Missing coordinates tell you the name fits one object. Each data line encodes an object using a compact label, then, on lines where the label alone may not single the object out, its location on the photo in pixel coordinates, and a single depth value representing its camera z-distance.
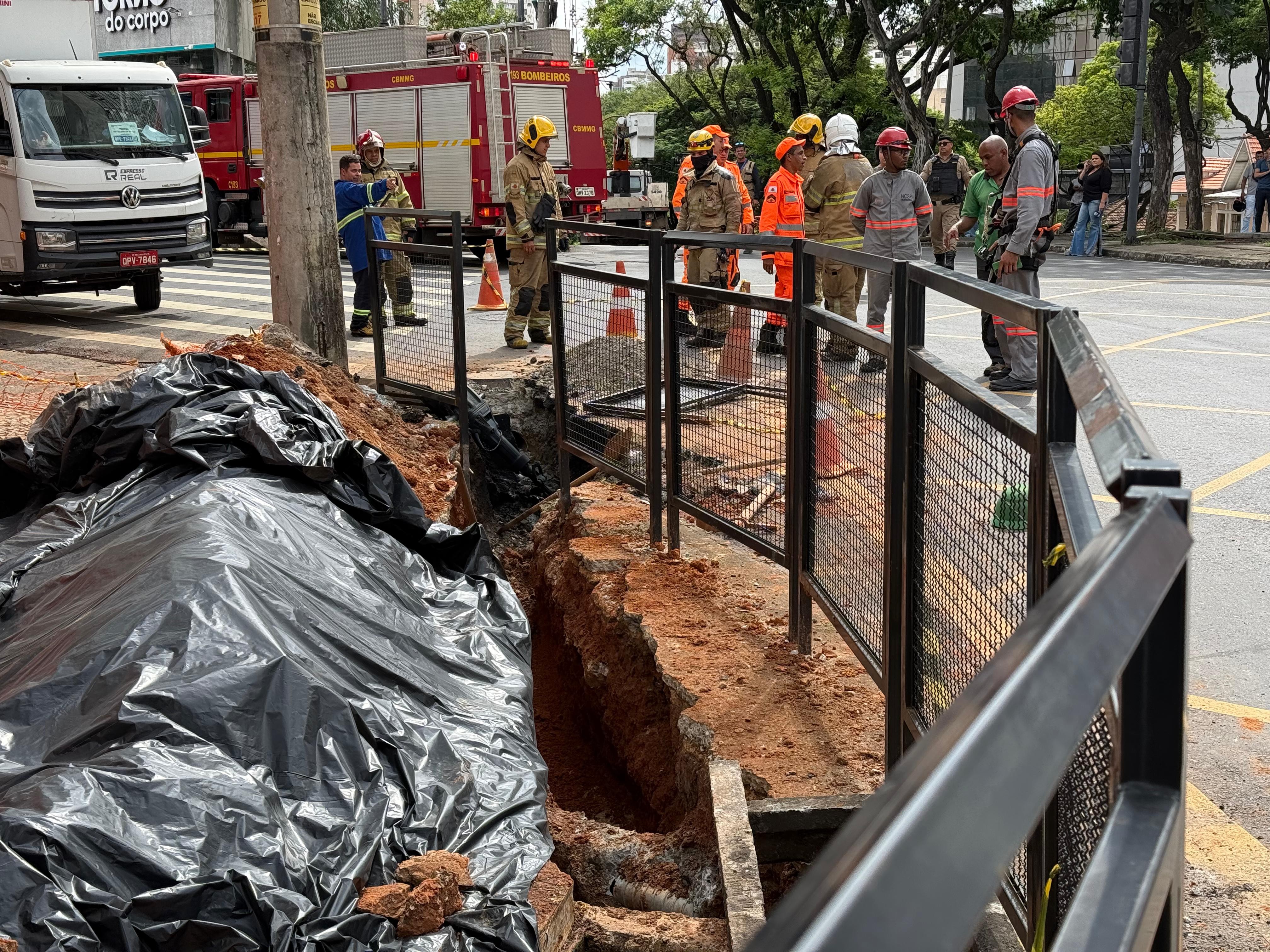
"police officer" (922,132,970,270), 14.41
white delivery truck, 12.76
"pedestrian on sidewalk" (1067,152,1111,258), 21.11
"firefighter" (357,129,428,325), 8.78
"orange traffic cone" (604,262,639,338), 5.94
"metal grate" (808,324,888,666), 3.74
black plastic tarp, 2.55
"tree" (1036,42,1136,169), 34.72
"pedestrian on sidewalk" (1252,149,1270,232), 24.14
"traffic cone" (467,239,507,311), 14.38
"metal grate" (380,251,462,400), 8.20
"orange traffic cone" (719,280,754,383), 4.86
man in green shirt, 9.22
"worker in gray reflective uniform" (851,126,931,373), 9.95
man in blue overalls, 11.88
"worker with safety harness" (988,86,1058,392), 8.53
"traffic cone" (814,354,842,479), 4.18
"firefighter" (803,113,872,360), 10.70
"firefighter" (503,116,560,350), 11.35
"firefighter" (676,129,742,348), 11.74
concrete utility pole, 8.18
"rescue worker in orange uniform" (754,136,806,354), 11.16
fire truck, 19.94
